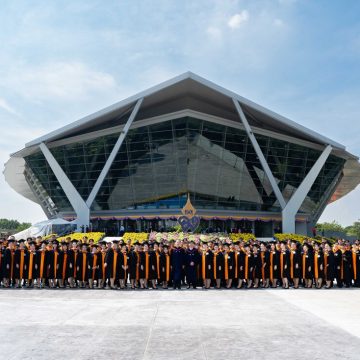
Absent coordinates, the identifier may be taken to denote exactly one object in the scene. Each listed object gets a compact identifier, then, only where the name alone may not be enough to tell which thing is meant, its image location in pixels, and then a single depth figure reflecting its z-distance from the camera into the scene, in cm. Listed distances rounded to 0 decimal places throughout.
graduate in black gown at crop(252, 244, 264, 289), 1427
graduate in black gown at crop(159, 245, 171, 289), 1403
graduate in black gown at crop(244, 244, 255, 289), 1420
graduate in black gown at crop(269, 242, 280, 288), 1423
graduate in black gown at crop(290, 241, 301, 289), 1407
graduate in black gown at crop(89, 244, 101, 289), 1407
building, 3781
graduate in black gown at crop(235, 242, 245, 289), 1412
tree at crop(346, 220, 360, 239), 10062
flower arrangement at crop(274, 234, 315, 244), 2974
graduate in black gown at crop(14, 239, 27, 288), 1418
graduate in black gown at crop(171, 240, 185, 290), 1380
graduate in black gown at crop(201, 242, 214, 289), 1405
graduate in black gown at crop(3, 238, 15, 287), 1418
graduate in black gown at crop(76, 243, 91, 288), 1420
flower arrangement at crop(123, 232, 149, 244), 2805
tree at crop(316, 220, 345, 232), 10828
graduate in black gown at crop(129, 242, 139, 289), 1381
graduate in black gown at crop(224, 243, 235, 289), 1409
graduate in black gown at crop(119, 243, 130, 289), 1375
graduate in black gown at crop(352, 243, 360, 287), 1440
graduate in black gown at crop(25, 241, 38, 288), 1416
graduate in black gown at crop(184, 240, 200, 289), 1405
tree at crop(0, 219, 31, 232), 14212
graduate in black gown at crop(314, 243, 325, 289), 1409
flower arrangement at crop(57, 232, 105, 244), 2853
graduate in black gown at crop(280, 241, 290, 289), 1411
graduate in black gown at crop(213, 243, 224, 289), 1406
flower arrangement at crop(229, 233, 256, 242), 2896
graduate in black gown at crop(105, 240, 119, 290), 1379
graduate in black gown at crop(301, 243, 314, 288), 1416
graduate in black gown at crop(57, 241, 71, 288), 1420
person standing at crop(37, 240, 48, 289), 1412
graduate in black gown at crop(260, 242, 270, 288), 1423
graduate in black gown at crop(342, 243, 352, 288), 1437
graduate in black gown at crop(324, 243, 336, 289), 1413
